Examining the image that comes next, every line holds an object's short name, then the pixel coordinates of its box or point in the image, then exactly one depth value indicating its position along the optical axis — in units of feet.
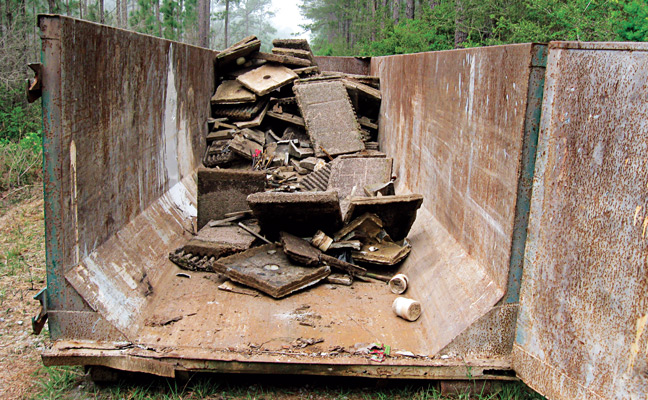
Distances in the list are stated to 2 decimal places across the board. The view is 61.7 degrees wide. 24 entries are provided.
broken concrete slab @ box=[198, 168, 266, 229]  15.79
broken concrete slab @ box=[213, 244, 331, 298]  12.07
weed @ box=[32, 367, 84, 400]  9.20
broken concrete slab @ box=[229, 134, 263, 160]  22.76
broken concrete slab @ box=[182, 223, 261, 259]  13.79
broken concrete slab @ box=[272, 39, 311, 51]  32.78
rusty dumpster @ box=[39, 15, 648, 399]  7.20
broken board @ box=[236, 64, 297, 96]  26.07
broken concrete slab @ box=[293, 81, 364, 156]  23.31
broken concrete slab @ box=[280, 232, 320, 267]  12.98
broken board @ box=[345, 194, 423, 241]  13.78
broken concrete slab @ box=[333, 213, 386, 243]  14.19
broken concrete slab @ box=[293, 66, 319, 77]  29.30
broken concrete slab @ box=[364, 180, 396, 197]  16.52
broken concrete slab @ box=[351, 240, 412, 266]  13.62
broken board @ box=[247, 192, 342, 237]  13.01
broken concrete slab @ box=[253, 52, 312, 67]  29.07
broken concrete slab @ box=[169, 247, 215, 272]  13.47
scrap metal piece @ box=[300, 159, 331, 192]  19.67
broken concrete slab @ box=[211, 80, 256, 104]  25.29
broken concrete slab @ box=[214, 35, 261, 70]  27.25
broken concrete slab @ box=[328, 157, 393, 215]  18.35
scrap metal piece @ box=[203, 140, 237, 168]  22.66
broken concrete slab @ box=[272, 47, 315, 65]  31.40
